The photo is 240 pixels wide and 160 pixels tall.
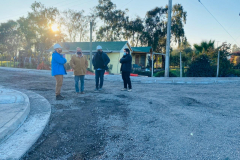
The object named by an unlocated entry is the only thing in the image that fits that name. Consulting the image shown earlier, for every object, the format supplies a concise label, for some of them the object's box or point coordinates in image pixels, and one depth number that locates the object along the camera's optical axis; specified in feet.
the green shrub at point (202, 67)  48.08
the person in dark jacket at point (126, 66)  26.37
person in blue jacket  21.04
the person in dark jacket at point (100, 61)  26.73
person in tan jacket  24.45
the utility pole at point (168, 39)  47.21
